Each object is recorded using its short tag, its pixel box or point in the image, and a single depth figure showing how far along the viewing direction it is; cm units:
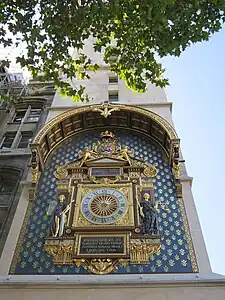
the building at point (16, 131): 929
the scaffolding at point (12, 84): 1304
